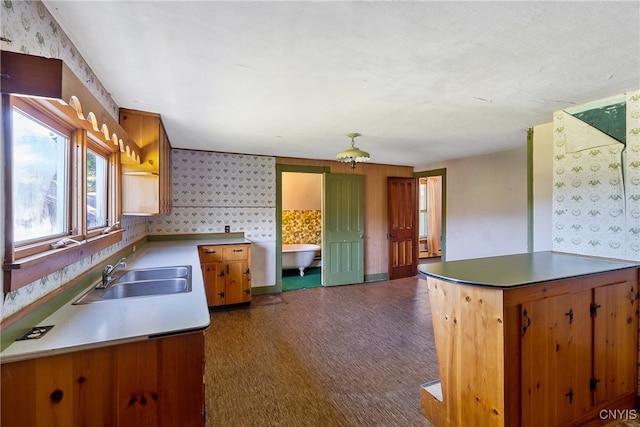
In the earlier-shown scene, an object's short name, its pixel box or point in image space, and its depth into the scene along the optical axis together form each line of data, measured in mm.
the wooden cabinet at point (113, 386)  1028
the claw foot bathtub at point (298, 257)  5977
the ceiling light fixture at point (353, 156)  3252
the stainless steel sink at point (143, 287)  1997
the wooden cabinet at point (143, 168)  2615
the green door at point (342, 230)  5195
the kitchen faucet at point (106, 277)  1916
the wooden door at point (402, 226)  5711
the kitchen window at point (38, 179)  1202
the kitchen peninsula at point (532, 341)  1571
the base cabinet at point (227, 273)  3920
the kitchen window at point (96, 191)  2053
